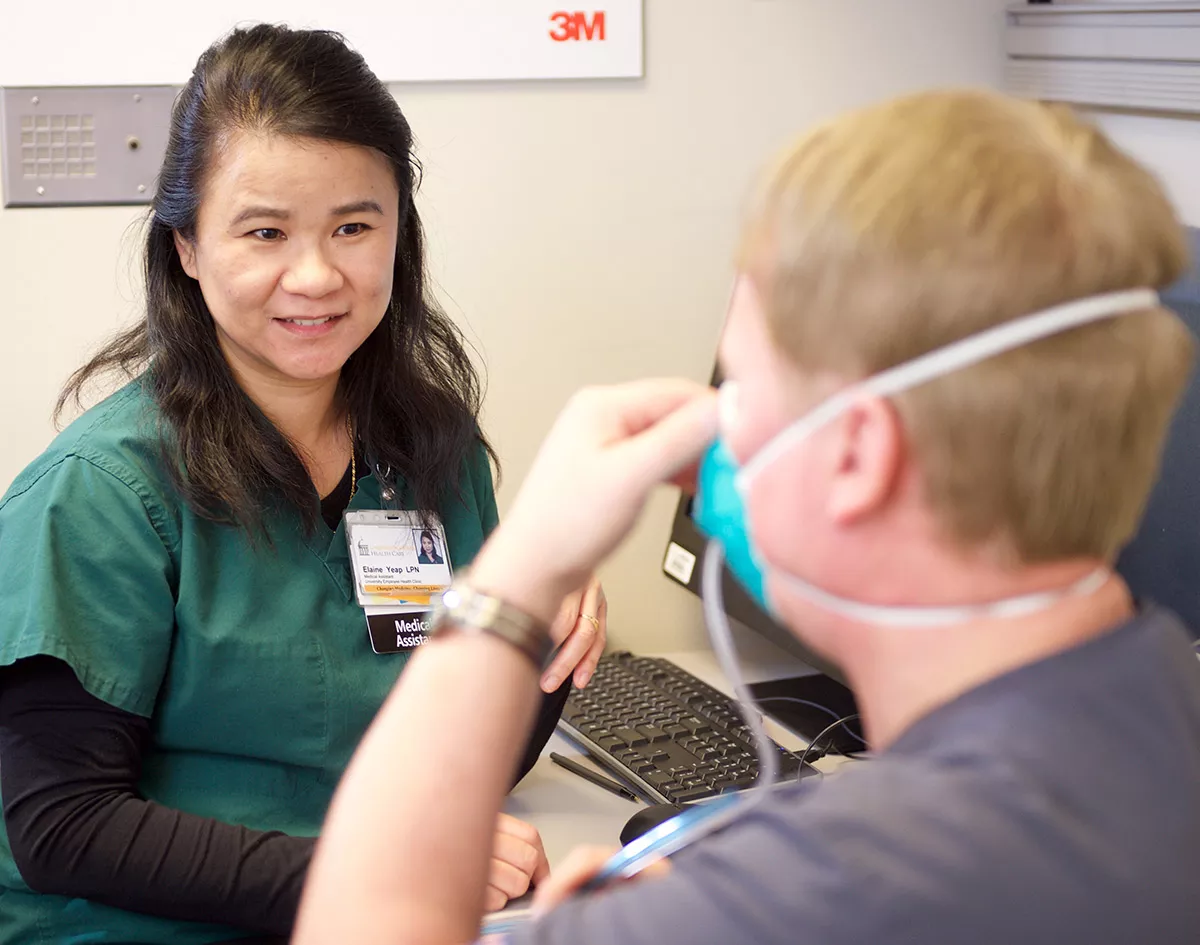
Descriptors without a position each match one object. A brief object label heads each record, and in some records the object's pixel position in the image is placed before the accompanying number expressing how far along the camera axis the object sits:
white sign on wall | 1.86
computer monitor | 1.83
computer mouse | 1.40
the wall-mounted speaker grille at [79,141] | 1.87
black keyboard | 1.60
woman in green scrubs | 1.24
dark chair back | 1.45
